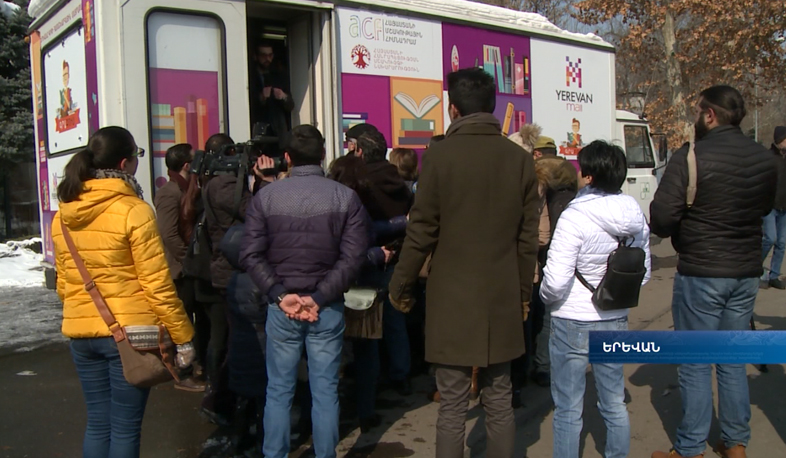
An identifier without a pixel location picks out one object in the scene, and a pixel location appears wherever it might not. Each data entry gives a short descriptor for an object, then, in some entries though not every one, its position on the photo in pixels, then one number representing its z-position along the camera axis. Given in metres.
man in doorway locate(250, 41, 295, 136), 6.50
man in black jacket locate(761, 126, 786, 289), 8.15
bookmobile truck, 5.17
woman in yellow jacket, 2.95
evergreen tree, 14.23
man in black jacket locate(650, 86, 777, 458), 3.46
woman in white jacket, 3.23
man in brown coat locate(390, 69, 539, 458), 3.07
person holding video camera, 4.05
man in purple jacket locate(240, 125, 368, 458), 3.35
